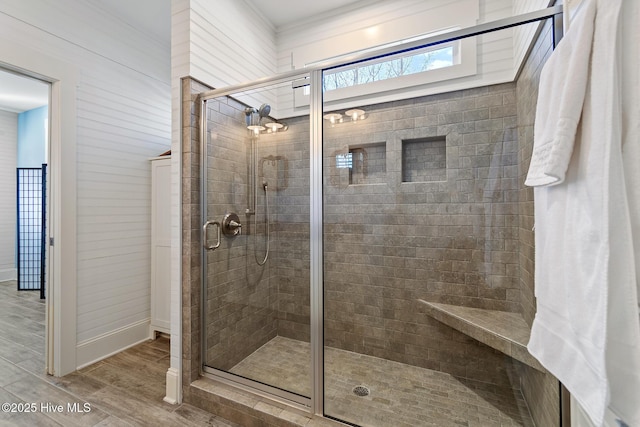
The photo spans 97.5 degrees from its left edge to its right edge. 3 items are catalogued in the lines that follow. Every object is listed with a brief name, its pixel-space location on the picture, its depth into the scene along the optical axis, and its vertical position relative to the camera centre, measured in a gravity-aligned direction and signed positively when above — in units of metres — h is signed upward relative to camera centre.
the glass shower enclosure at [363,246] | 1.73 -0.23
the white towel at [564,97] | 0.77 +0.34
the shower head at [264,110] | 2.00 +0.75
